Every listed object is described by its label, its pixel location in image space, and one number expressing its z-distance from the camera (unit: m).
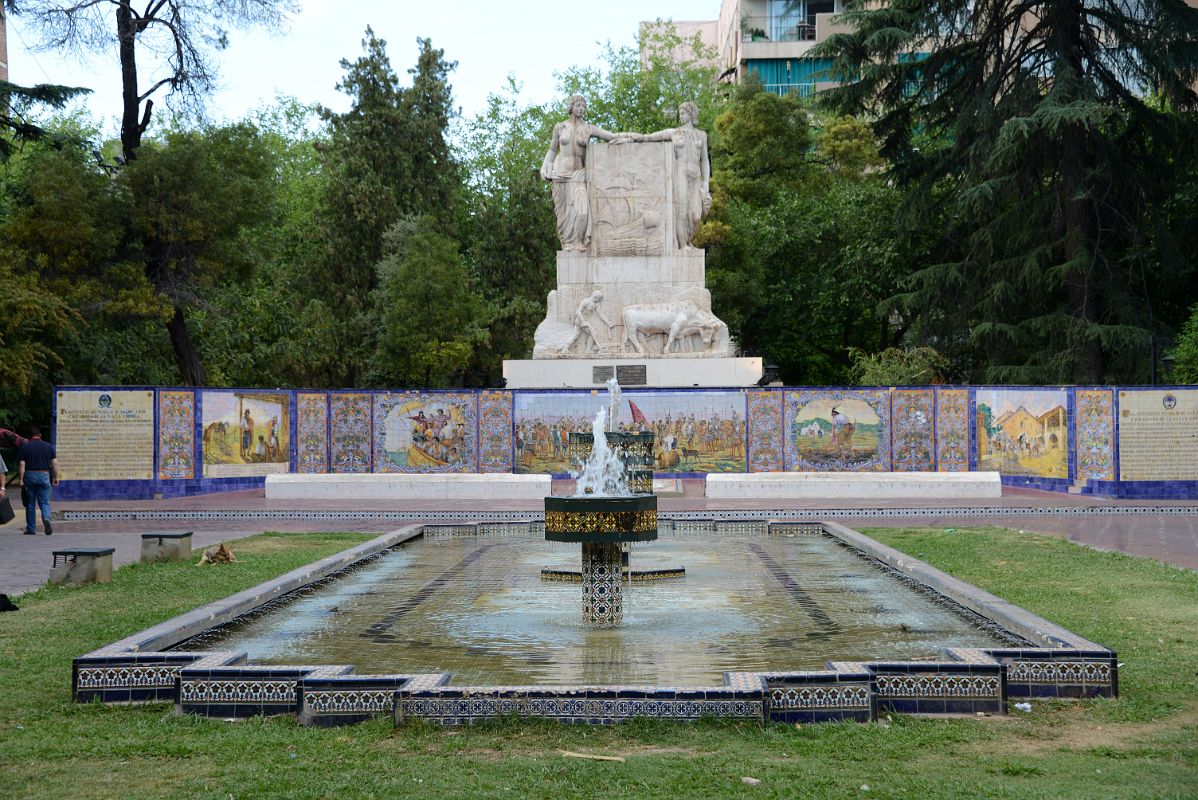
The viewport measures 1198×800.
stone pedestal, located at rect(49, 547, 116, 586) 11.20
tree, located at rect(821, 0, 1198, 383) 29.69
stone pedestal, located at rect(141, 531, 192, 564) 13.05
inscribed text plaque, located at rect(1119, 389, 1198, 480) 21.09
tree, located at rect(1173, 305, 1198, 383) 25.42
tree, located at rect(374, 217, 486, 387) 37.59
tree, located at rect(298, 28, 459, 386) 42.69
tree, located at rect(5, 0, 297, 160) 29.59
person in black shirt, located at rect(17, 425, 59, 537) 16.64
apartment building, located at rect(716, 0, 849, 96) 62.72
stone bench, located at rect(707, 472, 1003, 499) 21.72
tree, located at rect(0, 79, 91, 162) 25.12
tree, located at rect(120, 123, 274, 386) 28.52
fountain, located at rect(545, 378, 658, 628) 8.46
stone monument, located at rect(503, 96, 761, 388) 27.94
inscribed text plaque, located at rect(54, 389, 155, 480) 22.36
